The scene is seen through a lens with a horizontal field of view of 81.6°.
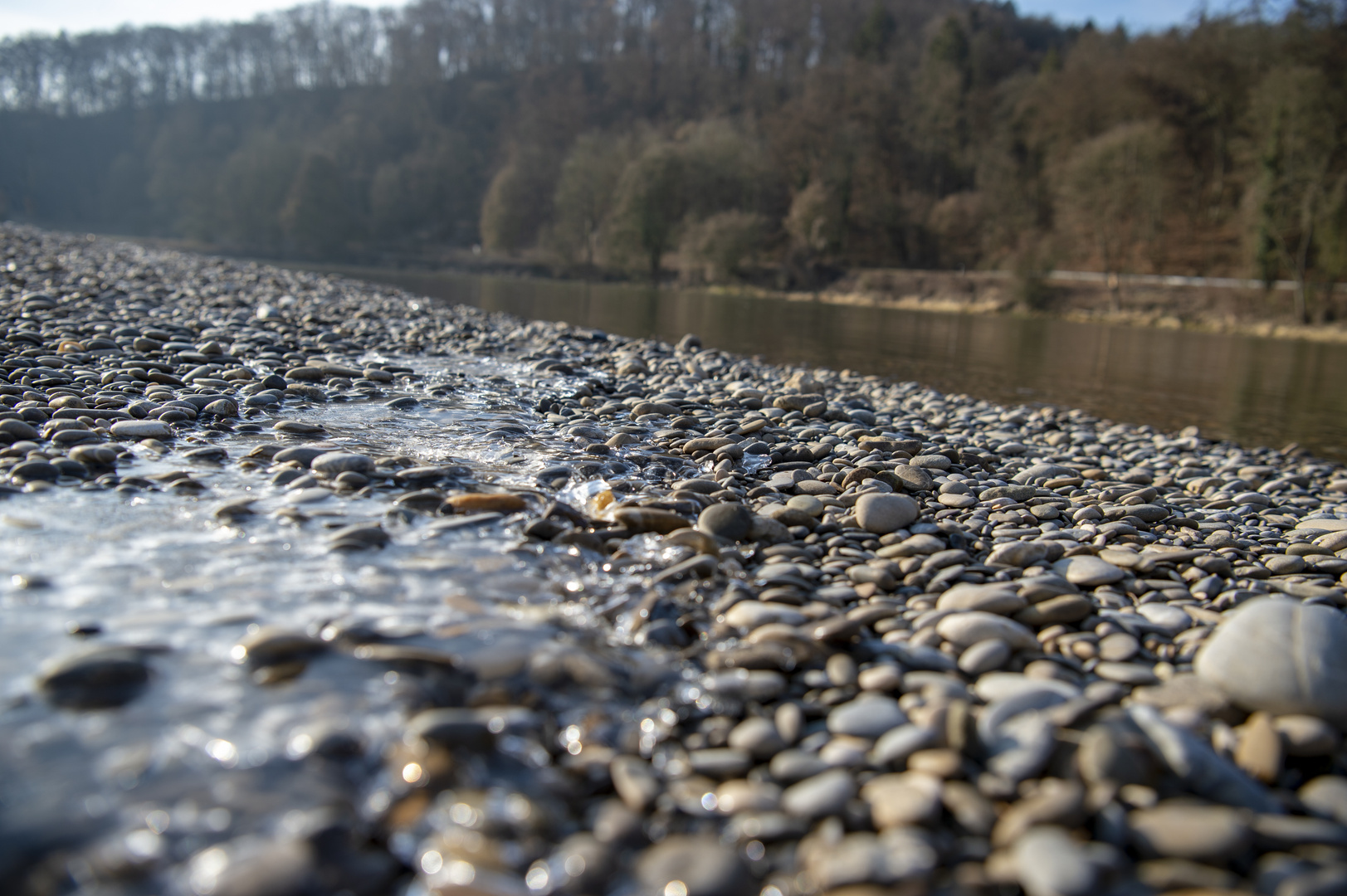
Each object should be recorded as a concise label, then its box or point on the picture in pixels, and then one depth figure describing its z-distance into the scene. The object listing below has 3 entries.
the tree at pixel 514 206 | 53.09
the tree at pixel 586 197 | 50.06
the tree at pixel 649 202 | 44.97
